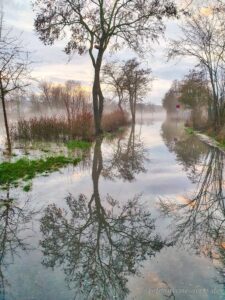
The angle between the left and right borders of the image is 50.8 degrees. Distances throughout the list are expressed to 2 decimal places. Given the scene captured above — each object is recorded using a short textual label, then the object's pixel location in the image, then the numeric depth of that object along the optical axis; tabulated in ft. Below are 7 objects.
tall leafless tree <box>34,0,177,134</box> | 51.64
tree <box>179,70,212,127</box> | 82.79
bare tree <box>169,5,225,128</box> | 63.85
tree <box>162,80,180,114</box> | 201.79
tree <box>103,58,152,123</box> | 112.27
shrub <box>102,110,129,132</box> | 74.21
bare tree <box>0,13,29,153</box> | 35.82
